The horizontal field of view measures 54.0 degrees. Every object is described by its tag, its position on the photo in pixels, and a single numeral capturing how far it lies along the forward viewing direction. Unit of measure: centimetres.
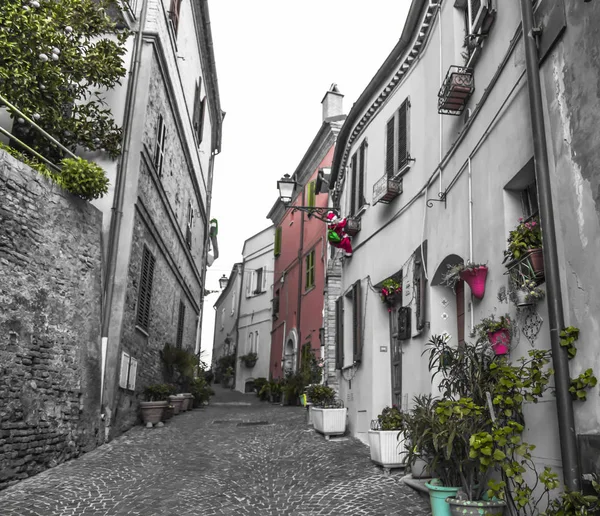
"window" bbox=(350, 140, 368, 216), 1143
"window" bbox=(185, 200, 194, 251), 1697
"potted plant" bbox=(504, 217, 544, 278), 458
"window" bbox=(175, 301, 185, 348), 1603
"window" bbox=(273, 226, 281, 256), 2641
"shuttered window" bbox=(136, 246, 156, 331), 1129
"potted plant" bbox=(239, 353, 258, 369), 2709
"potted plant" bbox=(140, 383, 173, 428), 1112
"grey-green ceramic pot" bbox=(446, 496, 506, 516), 446
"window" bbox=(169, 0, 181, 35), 1297
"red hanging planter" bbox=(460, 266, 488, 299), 571
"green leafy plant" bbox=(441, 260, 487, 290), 575
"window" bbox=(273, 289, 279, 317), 2537
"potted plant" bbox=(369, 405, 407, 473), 723
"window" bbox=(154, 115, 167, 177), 1208
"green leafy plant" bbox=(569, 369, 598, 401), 374
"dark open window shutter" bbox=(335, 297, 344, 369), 1166
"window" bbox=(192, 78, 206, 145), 1692
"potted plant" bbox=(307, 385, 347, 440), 1023
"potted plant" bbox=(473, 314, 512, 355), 514
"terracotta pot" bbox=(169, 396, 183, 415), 1318
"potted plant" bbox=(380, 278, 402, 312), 915
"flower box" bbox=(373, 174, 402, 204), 926
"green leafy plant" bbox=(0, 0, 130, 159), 904
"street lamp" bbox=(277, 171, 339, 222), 1380
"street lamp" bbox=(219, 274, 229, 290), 3528
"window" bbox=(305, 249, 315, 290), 2011
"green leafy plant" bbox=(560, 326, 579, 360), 397
